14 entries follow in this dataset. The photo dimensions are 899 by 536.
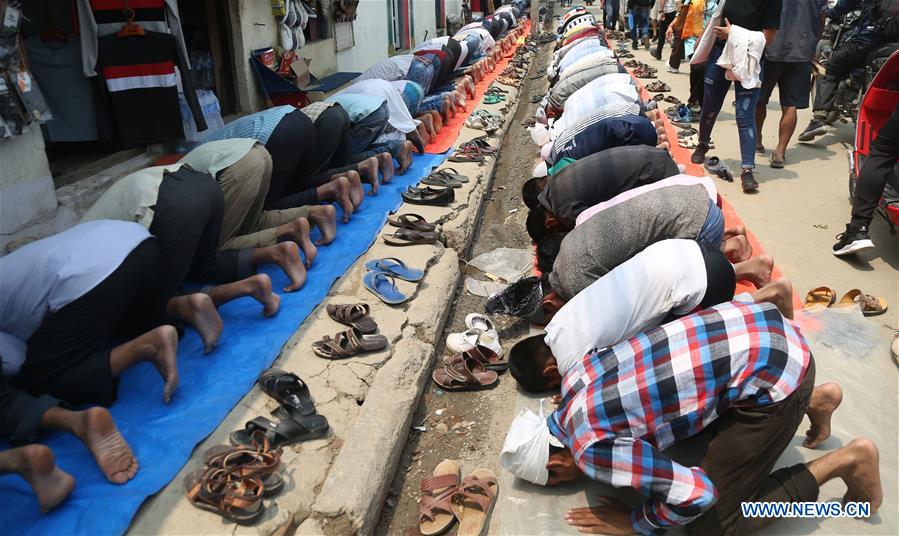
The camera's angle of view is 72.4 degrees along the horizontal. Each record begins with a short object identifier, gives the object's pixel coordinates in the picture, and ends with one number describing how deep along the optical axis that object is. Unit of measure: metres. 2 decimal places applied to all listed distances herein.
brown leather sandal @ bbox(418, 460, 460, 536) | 2.31
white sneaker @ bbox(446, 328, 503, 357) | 3.38
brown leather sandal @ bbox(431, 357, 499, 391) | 3.18
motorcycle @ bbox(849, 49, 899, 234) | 4.26
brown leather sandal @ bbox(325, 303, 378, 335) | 3.28
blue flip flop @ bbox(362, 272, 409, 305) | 3.62
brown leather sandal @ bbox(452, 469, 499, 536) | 2.26
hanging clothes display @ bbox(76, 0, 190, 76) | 4.22
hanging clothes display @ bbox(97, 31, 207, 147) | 4.44
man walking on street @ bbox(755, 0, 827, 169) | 5.29
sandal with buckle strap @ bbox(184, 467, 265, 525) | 2.07
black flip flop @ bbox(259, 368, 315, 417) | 2.61
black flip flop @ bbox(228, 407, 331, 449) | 2.42
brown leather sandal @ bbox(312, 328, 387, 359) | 3.05
